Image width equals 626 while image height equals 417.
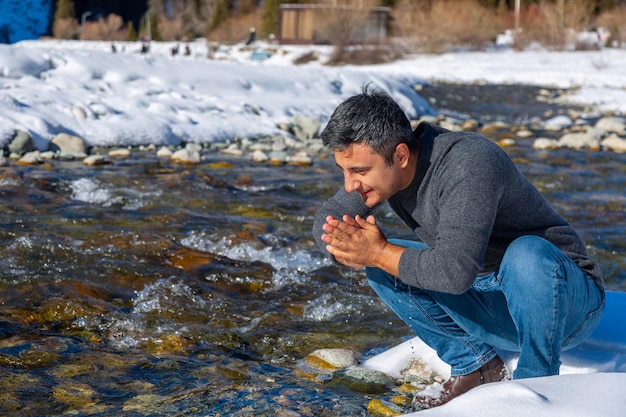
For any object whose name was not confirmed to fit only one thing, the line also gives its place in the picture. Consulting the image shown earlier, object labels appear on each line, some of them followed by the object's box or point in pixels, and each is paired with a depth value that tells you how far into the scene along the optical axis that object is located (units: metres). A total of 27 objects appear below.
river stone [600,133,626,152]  9.75
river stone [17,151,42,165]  7.62
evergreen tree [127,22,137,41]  48.84
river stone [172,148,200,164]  8.21
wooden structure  31.89
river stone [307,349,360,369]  3.11
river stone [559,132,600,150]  9.94
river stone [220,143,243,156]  8.95
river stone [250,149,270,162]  8.55
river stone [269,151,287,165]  8.47
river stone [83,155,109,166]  7.81
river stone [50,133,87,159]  8.23
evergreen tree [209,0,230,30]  43.75
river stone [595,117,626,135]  11.55
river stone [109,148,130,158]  8.41
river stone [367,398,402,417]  2.63
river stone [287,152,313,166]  8.44
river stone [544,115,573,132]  12.27
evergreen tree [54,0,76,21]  52.56
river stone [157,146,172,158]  8.53
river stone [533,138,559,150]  10.02
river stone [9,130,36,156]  8.02
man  2.23
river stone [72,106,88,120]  9.36
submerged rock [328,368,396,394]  2.87
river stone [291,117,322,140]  10.27
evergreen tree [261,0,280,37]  40.12
